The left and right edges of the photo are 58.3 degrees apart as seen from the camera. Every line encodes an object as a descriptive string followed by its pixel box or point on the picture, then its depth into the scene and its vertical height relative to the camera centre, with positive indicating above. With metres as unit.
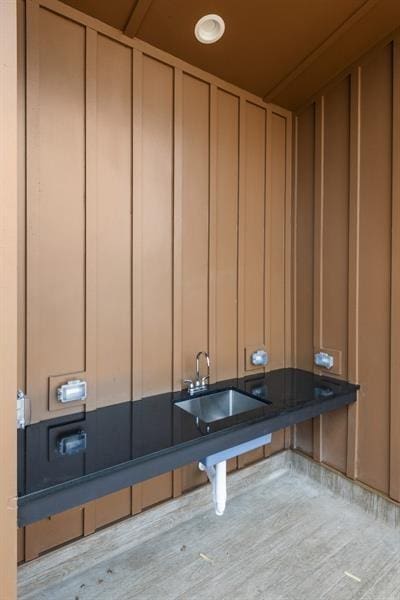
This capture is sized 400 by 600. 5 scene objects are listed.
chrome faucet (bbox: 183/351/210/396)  2.18 -0.53
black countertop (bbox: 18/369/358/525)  1.24 -0.62
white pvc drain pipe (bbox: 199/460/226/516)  1.93 -1.02
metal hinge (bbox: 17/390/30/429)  1.51 -0.52
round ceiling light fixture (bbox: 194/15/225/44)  1.93 +1.47
